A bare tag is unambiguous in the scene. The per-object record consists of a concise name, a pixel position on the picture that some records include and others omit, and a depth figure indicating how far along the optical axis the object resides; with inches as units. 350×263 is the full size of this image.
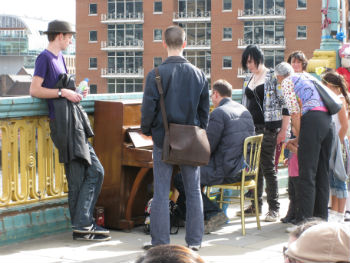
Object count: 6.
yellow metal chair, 393.4
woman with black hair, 432.0
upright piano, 392.2
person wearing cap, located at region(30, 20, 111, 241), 355.5
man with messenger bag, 327.0
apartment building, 4960.2
